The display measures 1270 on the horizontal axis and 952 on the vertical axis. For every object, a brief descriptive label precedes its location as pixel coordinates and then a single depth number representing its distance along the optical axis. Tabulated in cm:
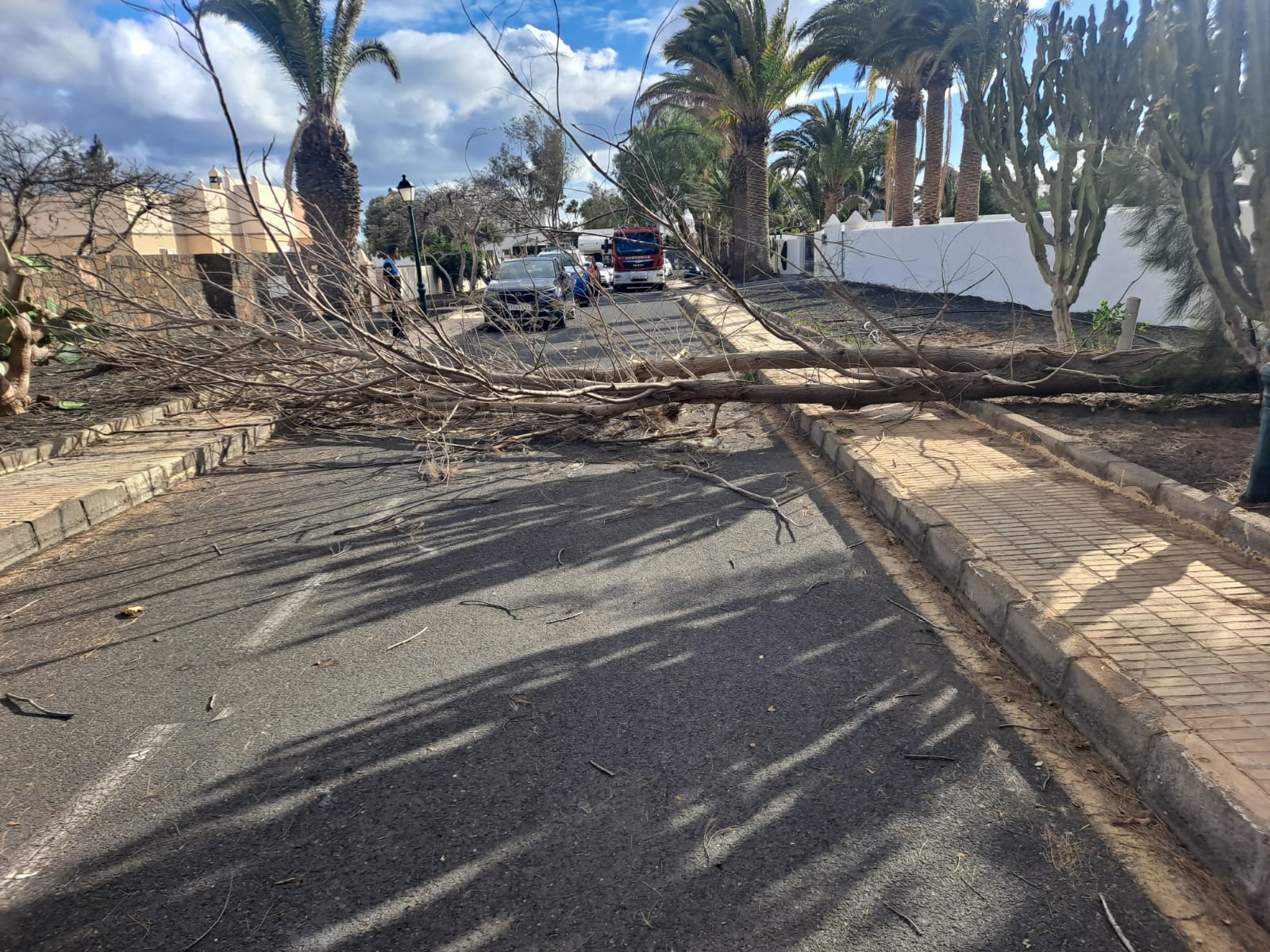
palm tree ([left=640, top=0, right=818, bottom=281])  2605
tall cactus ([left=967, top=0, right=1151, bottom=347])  823
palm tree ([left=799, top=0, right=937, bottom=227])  2302
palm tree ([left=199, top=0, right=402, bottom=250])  1777
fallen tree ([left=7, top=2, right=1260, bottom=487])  689
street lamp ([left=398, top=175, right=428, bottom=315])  1797
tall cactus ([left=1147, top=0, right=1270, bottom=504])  552
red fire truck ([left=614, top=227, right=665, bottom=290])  2914
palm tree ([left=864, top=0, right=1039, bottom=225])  2008
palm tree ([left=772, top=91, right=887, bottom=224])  3669
